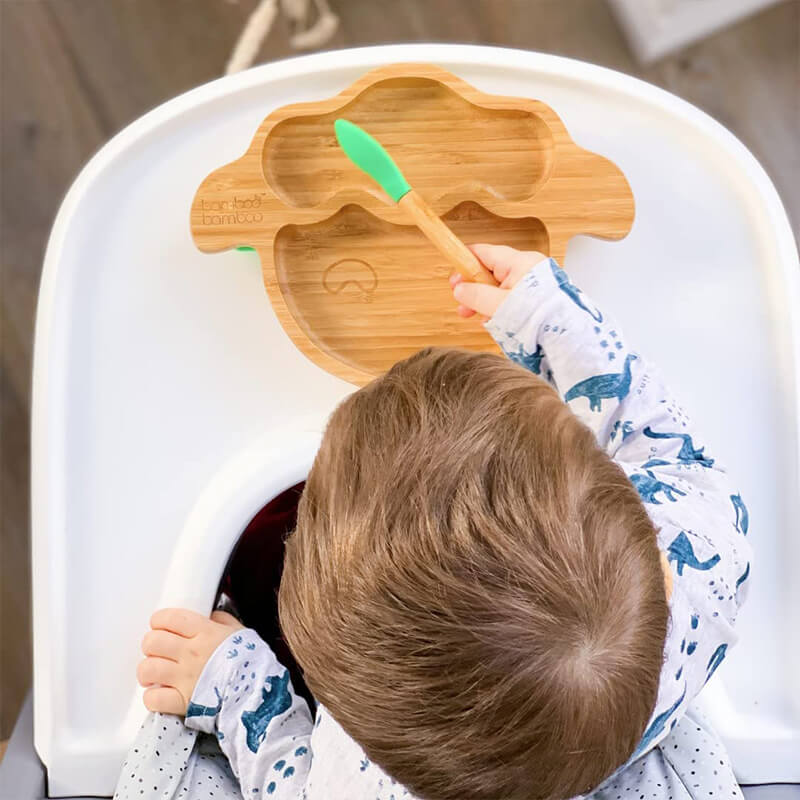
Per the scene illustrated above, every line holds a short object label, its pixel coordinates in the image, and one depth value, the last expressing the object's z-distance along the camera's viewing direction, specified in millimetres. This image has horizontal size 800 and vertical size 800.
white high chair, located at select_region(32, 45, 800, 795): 1071
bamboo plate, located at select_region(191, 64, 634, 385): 1064
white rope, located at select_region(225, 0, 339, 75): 1484
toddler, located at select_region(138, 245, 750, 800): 899
